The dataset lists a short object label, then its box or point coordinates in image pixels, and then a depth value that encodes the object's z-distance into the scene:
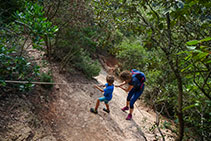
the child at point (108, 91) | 4.24
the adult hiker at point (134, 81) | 4.25
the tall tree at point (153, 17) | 1.92
